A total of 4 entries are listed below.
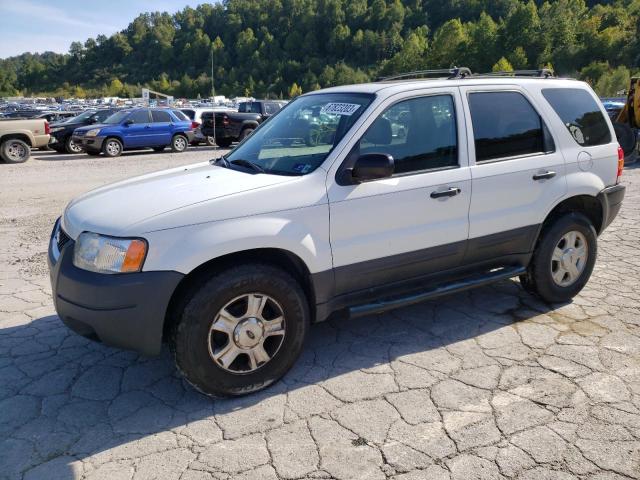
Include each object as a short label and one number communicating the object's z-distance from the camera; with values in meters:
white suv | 2.91
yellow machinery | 14.23
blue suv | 17.28
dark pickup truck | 20.45
